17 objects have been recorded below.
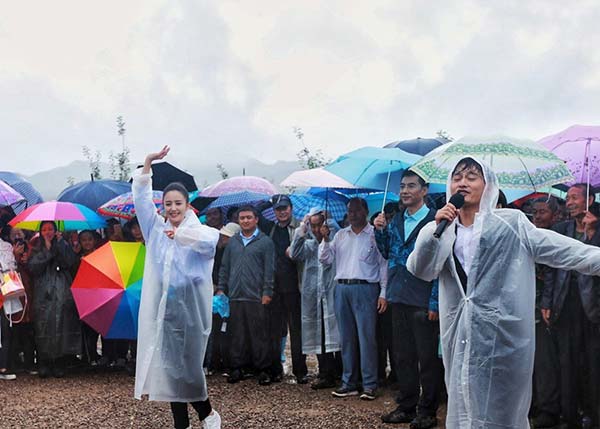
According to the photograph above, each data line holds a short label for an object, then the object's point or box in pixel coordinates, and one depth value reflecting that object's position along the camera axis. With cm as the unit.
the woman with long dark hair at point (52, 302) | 834
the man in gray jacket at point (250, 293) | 798
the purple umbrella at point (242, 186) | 815
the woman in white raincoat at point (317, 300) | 769
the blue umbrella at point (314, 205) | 810
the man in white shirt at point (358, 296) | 708
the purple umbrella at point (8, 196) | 800
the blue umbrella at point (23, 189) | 994
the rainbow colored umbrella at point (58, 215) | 789
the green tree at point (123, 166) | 1521
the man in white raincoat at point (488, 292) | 377
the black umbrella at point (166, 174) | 910
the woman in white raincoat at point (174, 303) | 516
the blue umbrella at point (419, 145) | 855
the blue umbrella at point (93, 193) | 914
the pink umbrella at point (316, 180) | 661
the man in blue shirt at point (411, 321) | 602
